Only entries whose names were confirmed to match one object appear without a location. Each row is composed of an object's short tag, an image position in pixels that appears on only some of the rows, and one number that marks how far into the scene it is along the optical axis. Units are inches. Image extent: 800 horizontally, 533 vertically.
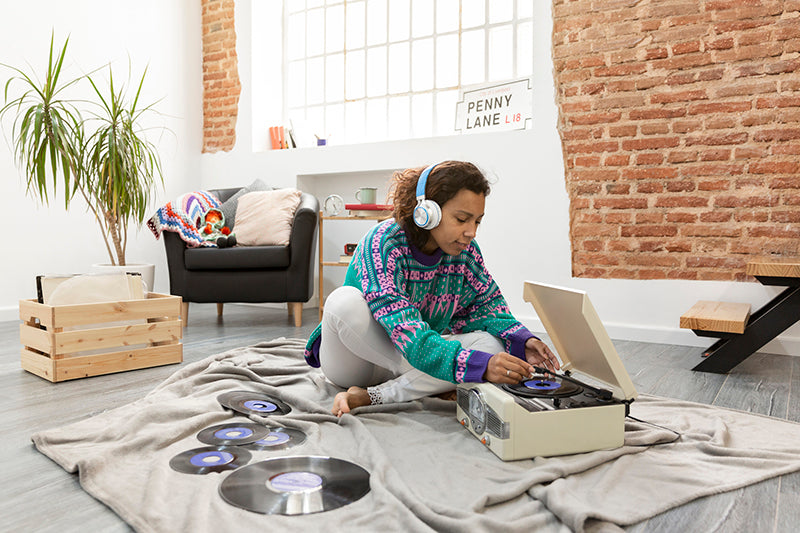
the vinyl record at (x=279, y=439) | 55.7
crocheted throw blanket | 131.8
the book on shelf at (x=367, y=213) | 141.6
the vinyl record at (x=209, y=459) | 49.9
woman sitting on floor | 57.5
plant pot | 126.2
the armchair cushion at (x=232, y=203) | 151.0
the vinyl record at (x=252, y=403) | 66.2
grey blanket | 41.2
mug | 145.7
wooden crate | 81.4
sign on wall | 141.3
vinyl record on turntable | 54.2
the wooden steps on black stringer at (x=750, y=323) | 88.0
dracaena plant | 118.3
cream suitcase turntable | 51.8
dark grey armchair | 130.6
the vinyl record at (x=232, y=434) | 56.6
